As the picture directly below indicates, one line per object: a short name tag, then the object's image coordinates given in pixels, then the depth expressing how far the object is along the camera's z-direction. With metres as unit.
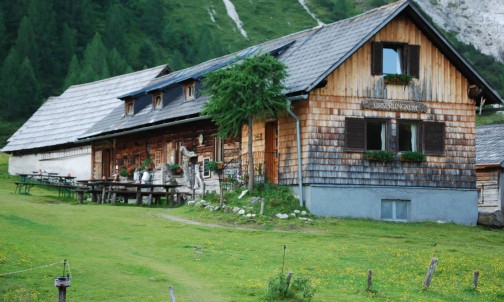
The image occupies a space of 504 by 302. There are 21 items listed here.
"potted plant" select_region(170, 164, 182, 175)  47.78
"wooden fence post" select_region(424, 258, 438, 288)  23.97
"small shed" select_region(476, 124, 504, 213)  50.03
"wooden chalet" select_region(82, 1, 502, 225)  38.91
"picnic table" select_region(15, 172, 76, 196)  47.87
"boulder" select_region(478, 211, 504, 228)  40.97
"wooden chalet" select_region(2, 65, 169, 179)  59.16
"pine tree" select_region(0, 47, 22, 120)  110.06
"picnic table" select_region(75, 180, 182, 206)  43.09
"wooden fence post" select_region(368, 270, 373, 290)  22.88
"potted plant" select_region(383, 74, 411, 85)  40.22
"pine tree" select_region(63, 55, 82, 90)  115.50
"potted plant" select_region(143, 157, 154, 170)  50.43
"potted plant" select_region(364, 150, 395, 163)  39.34
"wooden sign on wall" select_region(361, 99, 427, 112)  39.91
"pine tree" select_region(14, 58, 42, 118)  110.56
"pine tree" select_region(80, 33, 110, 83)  115.44
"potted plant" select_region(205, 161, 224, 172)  43.78
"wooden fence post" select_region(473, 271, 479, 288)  24.55
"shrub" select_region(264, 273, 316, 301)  21.19
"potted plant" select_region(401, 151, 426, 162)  39.94
